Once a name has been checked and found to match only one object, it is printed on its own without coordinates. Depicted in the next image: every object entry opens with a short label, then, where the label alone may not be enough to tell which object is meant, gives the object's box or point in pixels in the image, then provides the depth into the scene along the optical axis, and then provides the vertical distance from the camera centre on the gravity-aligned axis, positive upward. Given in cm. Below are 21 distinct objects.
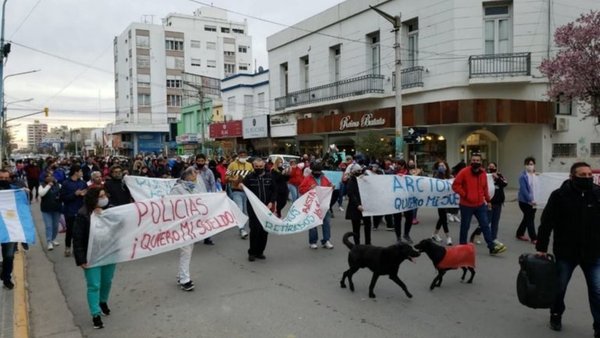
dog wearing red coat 646 -153
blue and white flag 671 -97
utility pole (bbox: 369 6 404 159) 1870 +203
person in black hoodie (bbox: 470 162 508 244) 952 -119
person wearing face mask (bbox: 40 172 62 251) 941 -112
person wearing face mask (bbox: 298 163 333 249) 945 -87
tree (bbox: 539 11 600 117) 1480 +244
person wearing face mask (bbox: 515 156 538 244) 960 -106
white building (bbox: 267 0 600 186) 2108 +278
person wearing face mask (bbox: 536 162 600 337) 472 -88
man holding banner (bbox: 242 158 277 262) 853 -89
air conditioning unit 2173 +79
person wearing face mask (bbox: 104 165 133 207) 892 -72
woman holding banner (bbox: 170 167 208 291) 672 -72
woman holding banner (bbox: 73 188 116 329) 538 -129
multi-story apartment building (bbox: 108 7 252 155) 7600 +1379
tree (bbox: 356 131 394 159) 2308 -13
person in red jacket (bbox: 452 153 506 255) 844 -91
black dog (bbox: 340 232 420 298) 609 -146
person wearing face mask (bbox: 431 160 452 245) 974 -169
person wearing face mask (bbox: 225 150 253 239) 1055 -66
